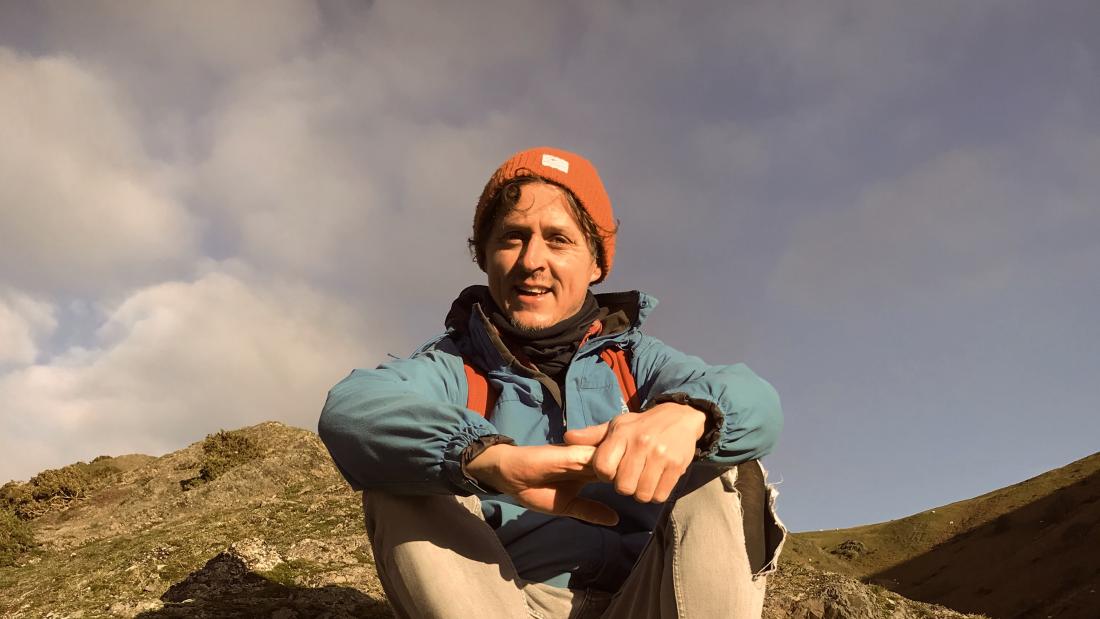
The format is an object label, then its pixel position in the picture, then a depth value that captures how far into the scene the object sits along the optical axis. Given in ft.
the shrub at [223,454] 40.86
